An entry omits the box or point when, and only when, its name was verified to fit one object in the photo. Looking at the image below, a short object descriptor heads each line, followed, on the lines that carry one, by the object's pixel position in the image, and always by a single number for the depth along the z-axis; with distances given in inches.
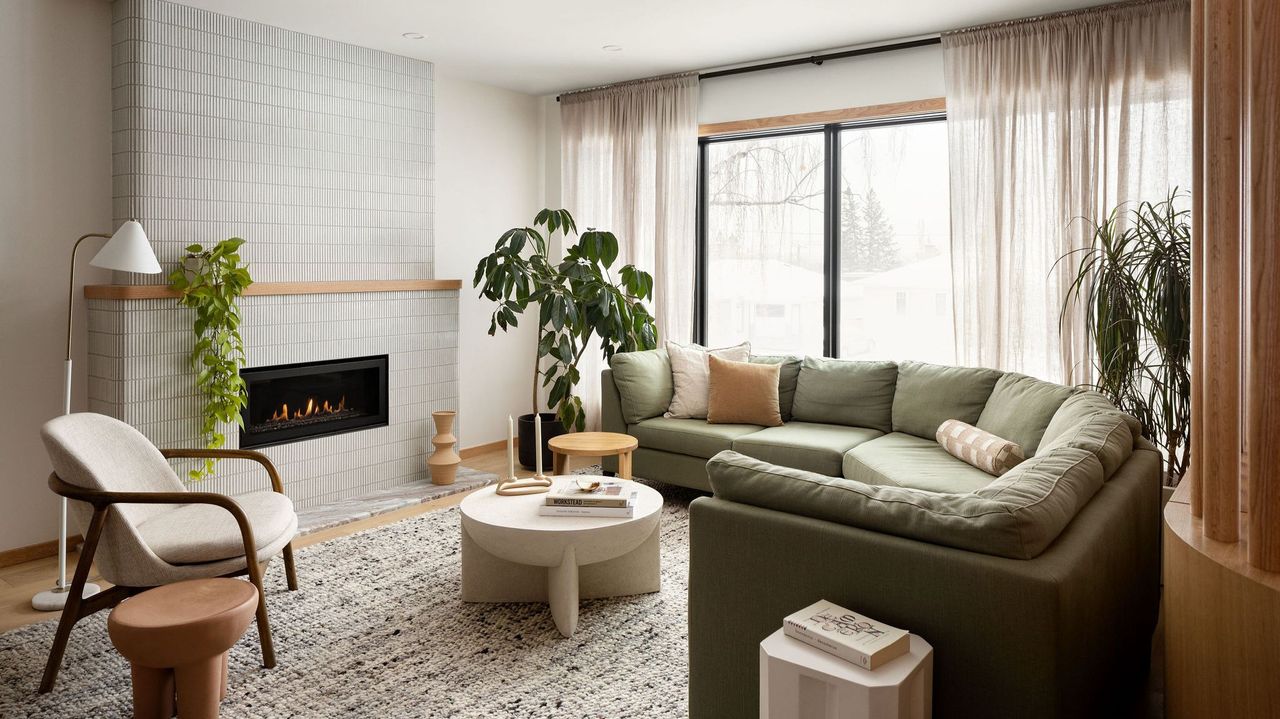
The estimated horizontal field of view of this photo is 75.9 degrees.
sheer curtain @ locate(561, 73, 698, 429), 221.8
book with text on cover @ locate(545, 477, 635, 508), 121.9
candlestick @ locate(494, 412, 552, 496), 132.0
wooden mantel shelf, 150.4
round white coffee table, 116.3
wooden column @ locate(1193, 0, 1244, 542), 59.6
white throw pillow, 194.2
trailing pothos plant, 156.6
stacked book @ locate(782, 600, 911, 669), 63.6
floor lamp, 129.6
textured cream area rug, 99.2
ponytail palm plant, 133.4
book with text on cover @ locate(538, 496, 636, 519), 121.3
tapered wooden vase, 200.7
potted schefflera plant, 205.9
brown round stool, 86.4
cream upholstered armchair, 103.0
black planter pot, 221.0
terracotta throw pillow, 186.5
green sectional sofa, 64.8
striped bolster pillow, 136.3
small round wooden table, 171.6
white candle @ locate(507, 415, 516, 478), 129.7
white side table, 61.4
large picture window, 194.5
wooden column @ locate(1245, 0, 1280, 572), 53.4
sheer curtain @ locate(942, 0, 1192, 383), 155.9
